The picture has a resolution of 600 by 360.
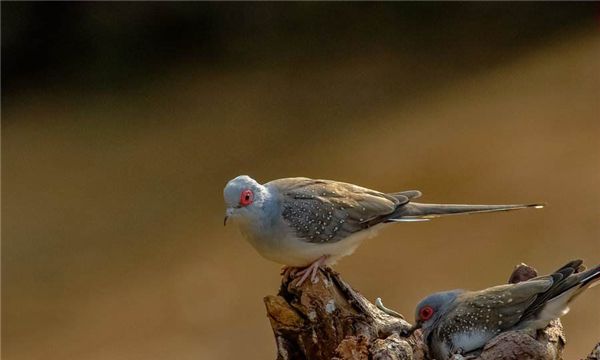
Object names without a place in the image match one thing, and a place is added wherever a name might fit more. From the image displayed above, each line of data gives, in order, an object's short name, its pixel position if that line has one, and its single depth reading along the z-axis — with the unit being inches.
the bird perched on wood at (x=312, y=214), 241.3
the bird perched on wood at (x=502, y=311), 222.4
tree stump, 222.8
